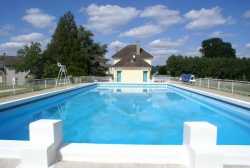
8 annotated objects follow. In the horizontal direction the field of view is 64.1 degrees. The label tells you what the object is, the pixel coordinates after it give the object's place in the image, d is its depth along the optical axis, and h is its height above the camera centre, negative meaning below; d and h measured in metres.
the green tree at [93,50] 38.47 +5.35
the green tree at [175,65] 37.19 +2.33
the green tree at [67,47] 30.70 +4.85
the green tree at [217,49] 69.12 +10.26
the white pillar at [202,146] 2.95 -1.09
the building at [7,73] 38.91 +0.90
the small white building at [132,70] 30.65 +1.12
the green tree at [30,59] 23.89 +2.22
